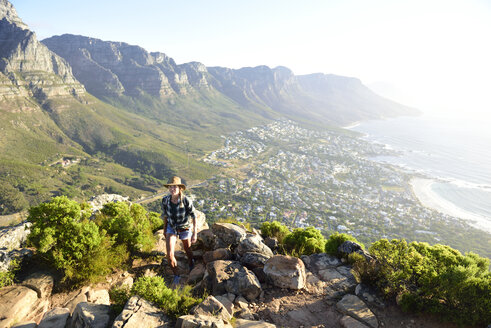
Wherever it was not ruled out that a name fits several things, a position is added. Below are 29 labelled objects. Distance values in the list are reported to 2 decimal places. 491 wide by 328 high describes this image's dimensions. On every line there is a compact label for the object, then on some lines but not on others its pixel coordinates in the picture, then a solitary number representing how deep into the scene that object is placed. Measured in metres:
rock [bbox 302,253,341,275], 9.51
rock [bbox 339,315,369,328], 6.18
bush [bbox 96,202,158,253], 8.84
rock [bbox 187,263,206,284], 8.00
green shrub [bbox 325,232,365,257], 10.55
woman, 7.33
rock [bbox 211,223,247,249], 10.22
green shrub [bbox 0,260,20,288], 6.27
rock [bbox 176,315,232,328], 4.61
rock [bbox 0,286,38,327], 5.49
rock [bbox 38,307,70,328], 5.20
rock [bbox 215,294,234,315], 5.98
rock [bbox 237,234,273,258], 9.23
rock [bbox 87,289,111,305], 6.28
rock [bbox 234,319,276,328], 5.49
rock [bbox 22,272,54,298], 6.41
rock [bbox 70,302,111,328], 4.92
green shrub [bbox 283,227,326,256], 11.13
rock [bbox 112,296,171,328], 4.86
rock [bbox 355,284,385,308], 6.98
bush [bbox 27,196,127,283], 6.62
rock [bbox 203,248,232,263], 8.95
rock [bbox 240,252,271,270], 8.42
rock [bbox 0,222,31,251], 7.80
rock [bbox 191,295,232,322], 5.25
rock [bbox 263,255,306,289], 7.67
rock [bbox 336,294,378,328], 6.34
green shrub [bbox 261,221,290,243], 13.01
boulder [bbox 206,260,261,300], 7.02
